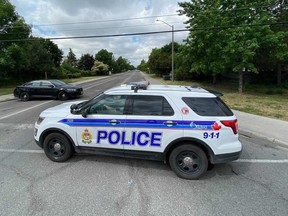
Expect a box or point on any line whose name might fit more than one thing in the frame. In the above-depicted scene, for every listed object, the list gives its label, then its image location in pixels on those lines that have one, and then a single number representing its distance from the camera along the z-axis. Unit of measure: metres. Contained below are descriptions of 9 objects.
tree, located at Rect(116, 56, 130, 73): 155.10
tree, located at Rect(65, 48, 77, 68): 80.31
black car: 14.55
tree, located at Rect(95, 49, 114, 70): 103.43
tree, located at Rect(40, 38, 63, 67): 46.28
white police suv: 3.66
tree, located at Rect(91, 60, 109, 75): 78.32
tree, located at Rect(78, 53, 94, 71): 79.06
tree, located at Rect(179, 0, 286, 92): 13.45
